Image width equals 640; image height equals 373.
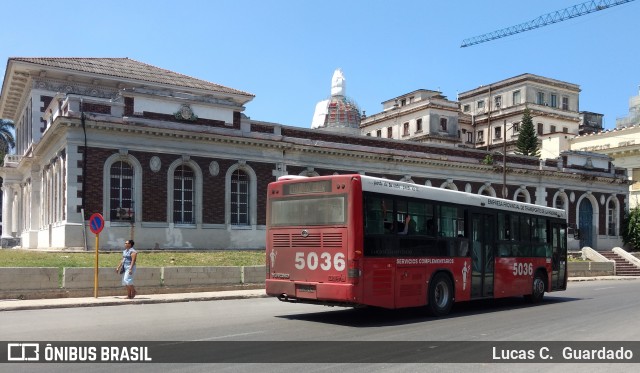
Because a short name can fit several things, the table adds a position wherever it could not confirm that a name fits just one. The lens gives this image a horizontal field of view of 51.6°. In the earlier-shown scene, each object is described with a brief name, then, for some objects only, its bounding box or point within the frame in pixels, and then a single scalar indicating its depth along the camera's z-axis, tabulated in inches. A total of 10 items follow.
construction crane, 2685.5
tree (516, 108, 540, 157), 2998.5
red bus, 547.2
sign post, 773.3
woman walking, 756.0
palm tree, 2960.1
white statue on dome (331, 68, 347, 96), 2972.4
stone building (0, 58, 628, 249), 1235.2
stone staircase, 1683.1
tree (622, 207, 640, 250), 2202.3
